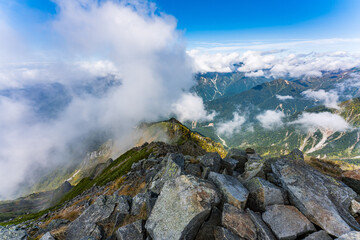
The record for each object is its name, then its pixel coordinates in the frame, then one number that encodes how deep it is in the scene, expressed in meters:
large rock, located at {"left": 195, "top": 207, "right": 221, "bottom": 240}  15.16
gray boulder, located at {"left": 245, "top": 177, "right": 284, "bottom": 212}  17.36
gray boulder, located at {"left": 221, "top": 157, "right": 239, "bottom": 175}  30.24
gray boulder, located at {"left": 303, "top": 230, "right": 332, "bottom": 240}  13.50
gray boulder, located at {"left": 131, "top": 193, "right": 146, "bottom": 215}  21.22
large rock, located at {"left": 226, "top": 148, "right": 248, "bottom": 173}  31.92
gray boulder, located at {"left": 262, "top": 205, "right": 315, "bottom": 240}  14.35
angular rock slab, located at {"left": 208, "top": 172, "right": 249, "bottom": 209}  16.94
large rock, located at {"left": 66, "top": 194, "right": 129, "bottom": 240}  20.29
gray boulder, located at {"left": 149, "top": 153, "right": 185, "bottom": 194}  25.09
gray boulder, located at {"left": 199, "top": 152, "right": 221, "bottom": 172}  28.84
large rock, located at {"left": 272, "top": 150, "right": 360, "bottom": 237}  14.57
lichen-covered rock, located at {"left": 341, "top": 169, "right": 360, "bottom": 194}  22.36
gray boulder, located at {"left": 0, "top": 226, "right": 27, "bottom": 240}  19.31
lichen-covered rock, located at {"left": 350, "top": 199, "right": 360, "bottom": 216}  16.88
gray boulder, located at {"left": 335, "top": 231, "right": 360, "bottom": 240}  11.30
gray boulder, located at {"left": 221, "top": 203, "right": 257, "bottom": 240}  14.29
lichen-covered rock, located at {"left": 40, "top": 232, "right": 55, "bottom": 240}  18.99
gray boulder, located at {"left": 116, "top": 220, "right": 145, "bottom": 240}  16.25
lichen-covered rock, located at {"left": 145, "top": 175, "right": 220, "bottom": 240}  15.00
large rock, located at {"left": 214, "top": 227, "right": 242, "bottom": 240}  13.98
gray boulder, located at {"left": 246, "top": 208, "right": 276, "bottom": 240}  14.05
